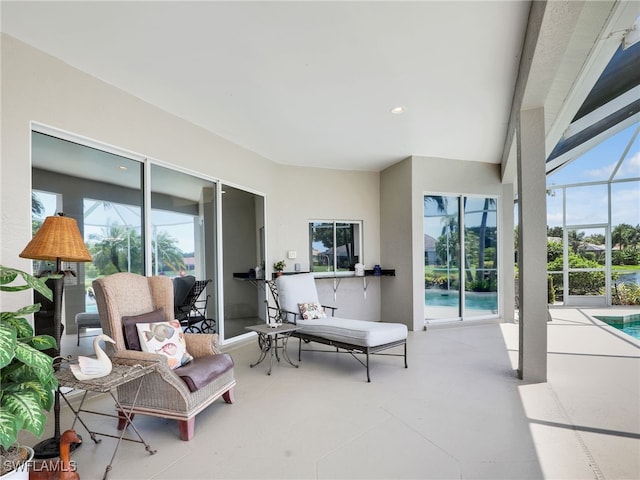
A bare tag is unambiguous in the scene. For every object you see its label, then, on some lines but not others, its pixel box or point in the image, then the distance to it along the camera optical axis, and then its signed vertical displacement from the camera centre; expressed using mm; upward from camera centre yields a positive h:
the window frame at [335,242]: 6398 -39
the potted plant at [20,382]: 1508 -699
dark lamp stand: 2207 -41
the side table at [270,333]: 3855 -1046
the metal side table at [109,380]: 1981 -808
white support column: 3361 -88
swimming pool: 6246 -1634
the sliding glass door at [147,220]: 3102 +275
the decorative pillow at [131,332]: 2650 -676
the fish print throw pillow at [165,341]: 2652 -762
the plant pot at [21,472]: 1586 -1066
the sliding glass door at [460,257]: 6117 -297
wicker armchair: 2410 -881
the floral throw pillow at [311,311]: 4551 -912
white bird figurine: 2072 -743
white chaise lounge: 3705 -982
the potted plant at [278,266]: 5895 -400
